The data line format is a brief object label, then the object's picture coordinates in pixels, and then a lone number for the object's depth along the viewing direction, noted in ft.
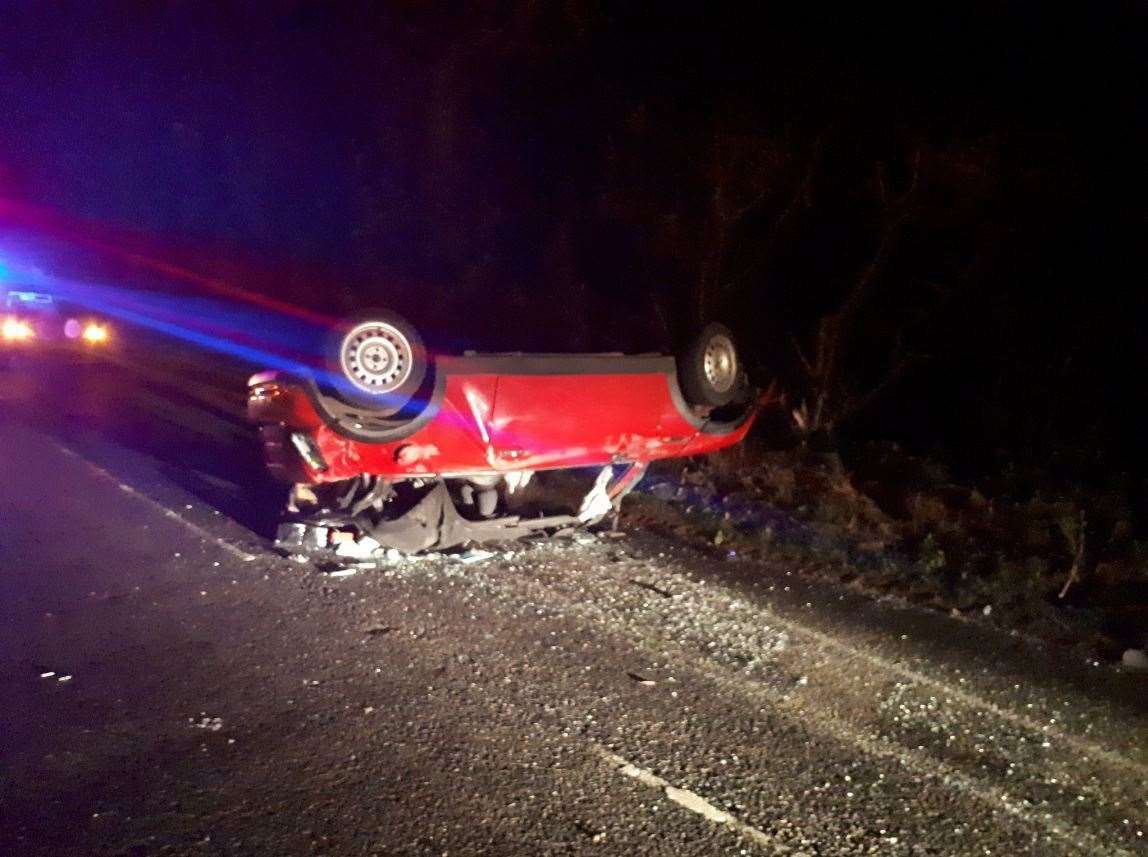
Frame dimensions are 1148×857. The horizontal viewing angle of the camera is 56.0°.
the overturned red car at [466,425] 20.42
